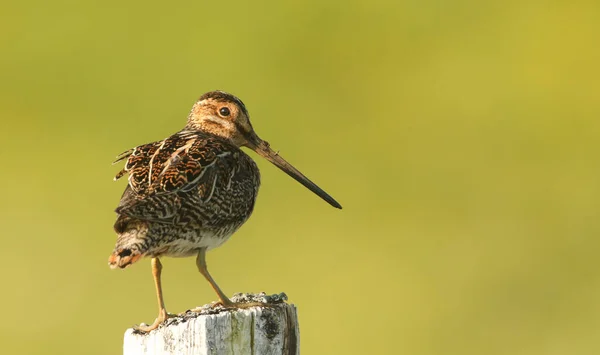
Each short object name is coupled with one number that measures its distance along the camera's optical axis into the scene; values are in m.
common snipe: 12.50
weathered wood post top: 10.52
